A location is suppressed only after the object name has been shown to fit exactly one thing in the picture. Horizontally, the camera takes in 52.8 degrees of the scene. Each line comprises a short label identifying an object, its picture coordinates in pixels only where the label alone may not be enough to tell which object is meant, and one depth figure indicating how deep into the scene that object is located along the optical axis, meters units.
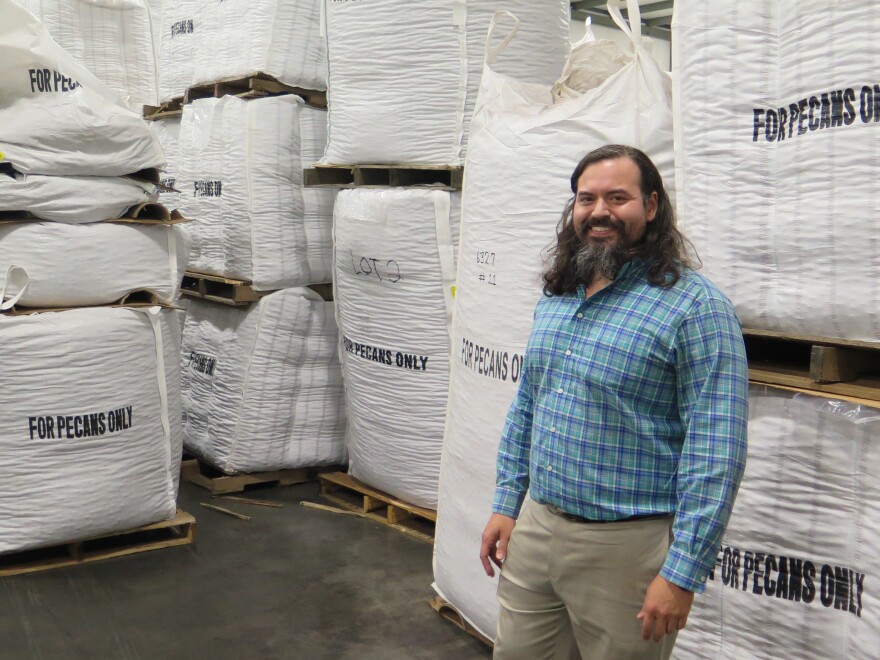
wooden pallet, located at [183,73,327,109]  5.28
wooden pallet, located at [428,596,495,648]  3.54
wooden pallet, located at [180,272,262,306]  5.36
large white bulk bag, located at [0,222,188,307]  4.10
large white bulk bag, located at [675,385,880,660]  2.22
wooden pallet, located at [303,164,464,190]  4.41
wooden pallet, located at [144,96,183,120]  6.19
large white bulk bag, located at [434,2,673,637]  2.86
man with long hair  1.86
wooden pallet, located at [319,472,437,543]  4.72
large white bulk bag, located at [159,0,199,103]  5.90
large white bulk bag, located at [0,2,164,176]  4.03
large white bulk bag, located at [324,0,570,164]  4.32
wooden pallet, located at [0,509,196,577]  4.23
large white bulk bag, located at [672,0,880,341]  2.13
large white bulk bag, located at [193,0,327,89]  5.23
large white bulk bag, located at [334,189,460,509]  4.45
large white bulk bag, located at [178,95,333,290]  5.29
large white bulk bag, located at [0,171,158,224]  4.04
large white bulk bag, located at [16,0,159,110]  5.17
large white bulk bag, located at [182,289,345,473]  5.36
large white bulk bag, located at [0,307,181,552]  4.01
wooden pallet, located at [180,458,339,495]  5.40
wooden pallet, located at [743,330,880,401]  2.27
